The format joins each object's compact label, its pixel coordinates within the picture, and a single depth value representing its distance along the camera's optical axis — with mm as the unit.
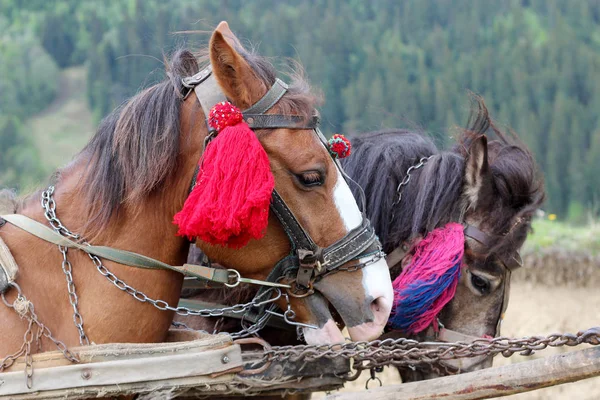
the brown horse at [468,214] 3352
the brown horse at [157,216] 2354
